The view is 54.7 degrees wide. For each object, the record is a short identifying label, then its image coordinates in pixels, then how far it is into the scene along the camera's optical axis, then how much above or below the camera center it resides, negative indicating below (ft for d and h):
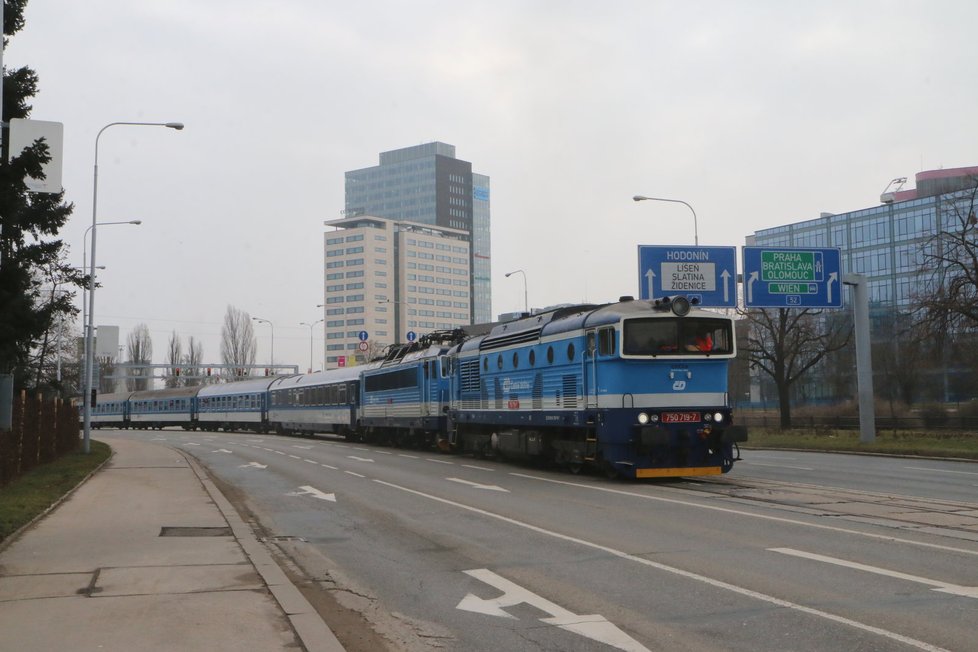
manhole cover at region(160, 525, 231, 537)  40.88 -5.89
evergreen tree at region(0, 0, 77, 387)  36.55 +8.50
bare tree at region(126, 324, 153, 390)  379.96 +20.52
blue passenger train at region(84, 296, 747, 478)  61.11 +0.40
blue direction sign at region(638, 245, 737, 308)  103.65 +13.46
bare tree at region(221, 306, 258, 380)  352.69 +20.39
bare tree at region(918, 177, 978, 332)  111.86 +12.28
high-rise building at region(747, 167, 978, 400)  253.44 +44.51
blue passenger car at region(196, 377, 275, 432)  201.36 -1.86
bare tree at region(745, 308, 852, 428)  165.27 +9.72
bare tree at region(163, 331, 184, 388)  374.22 +17.74
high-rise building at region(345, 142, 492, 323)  645.10 +138.66
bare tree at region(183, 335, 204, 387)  375.86 +15.86
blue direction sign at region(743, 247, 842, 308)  103.81 +12.65
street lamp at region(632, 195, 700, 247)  124.52 +21.29
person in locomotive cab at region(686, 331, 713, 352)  62.82 +3.45
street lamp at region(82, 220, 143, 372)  155.63 +17.56
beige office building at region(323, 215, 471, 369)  454.40 +58.15
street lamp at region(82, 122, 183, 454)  110.42 +6.42
